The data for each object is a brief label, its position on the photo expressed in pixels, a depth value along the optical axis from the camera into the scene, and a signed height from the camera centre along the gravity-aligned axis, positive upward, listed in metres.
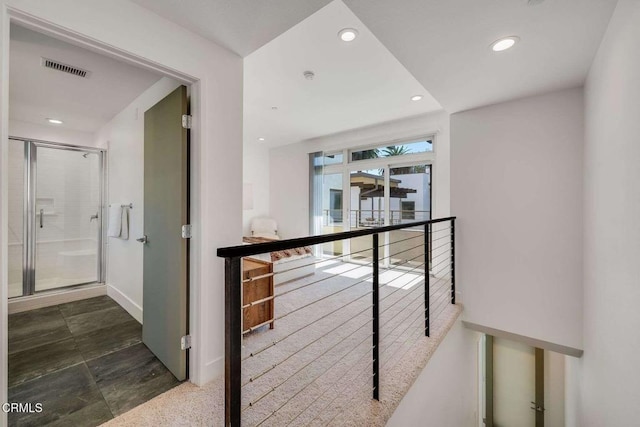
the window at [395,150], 4.17 +1.13
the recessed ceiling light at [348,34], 2.04 +1.45
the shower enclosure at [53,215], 3.32 -0.03
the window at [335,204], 5.40 +0.20
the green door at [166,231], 1.77 -0.13
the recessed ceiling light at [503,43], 1.75 +1.19
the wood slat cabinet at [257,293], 2.26 -0.74
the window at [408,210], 4.45 +0.06
